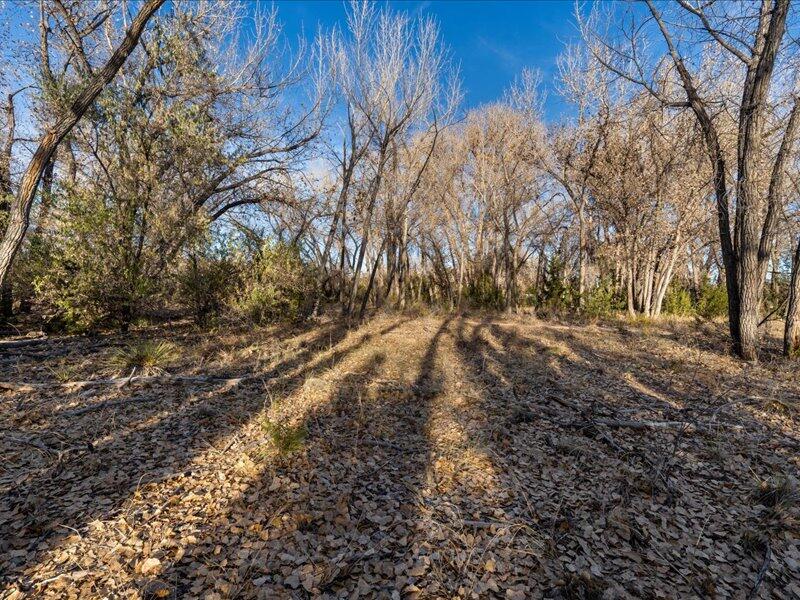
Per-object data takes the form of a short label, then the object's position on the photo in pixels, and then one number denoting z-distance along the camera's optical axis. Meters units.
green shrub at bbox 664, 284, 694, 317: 13.19
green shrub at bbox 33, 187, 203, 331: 7.02
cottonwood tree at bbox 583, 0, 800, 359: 6.33
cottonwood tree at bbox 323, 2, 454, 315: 10.35
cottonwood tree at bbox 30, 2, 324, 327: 7.14
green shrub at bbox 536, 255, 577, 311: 14.03
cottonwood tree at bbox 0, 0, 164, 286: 4.92
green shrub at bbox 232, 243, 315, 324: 8.96
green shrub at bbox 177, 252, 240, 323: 8.54
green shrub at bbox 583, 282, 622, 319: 12.65
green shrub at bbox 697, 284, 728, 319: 12.68
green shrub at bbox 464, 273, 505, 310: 17.52
